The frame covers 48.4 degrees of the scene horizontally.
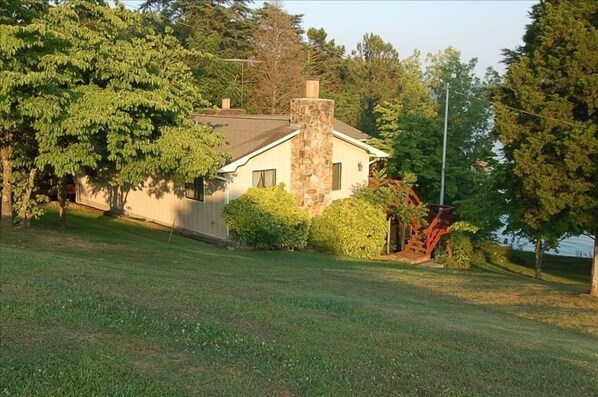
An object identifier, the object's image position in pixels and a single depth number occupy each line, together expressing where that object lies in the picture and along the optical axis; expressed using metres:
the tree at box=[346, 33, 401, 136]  51.99
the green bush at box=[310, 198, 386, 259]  26.28
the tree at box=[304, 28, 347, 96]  61.05
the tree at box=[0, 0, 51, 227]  14.90
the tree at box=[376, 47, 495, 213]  36.06
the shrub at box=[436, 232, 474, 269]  28.86
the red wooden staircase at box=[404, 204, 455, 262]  29.52
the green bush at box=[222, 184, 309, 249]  23.95
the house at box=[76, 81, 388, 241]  25.02
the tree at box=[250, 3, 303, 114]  50.00
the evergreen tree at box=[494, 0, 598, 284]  16.25
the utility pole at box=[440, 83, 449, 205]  34.72
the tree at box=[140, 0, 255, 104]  46.72
